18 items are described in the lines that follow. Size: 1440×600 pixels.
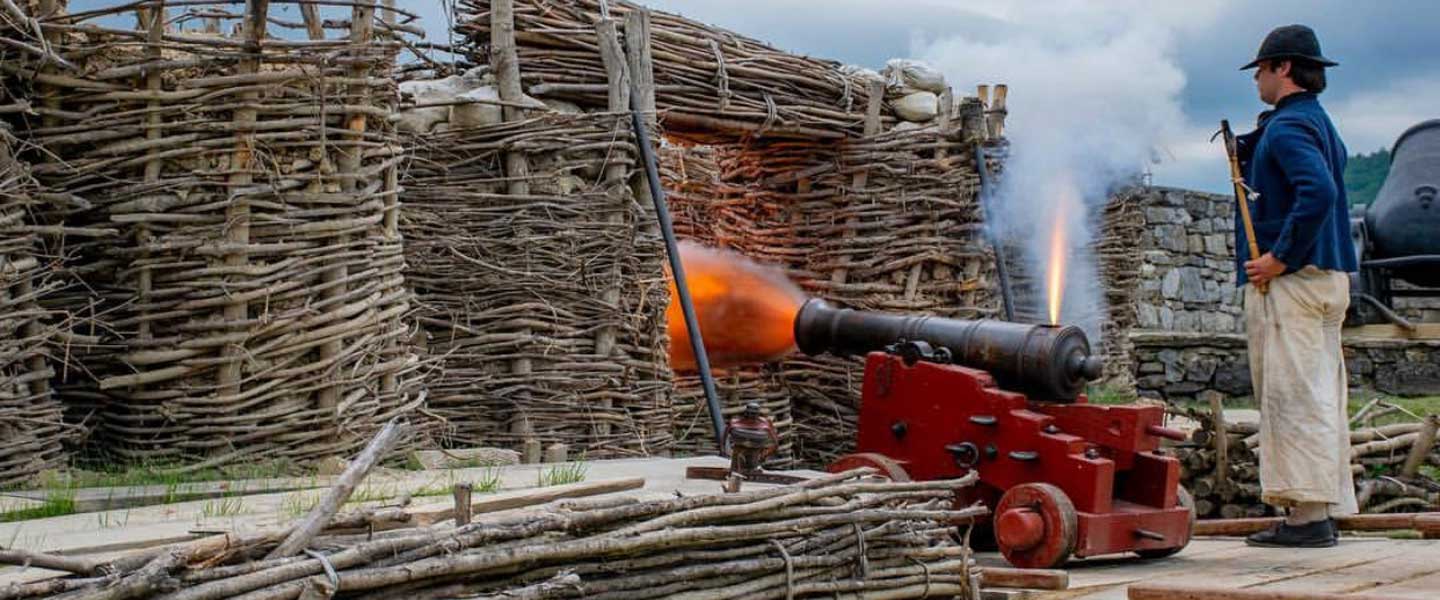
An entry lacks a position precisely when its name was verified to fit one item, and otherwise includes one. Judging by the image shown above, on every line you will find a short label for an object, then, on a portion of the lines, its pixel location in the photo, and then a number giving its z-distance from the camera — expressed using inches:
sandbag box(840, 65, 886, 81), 421.1
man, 244.1
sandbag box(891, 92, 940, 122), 423.8
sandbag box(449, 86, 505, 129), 323.3
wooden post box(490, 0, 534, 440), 323.3
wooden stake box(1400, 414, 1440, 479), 364.8
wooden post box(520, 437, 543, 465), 303.7
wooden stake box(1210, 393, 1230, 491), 359.6
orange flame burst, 410.3
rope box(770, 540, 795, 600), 173.2
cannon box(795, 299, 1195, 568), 248.2
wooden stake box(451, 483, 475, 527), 154.6
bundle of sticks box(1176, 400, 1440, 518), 365.4
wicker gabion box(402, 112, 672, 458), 318.7
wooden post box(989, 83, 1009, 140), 432.1
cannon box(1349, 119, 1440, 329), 597.3
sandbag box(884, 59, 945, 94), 426.2
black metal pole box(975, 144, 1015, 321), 413.7
